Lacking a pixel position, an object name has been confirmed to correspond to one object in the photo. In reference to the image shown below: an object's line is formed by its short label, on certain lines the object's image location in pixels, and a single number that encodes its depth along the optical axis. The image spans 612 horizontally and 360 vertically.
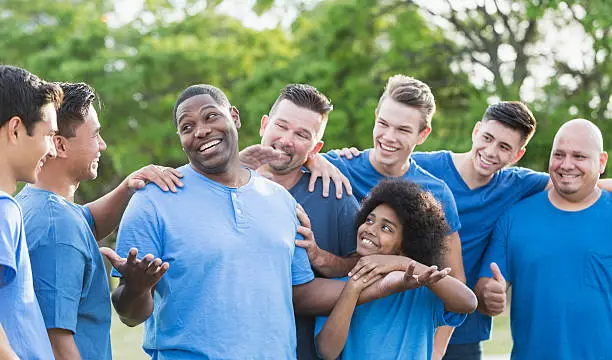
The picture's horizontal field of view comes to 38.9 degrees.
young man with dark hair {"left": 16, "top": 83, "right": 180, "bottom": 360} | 3.19
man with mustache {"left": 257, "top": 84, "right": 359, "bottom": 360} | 4.03
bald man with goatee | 4.75
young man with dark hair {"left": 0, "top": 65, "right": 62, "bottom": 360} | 2.77
